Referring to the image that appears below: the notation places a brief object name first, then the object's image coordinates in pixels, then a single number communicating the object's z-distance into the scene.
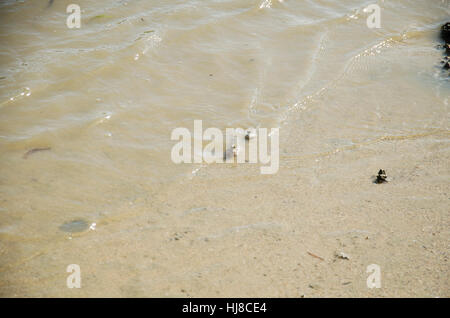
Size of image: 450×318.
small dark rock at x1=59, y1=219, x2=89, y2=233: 5.58
